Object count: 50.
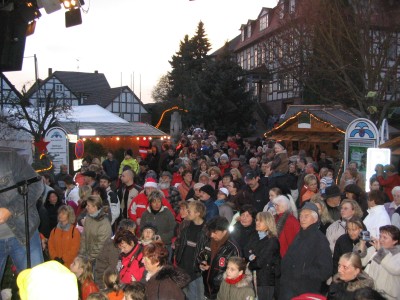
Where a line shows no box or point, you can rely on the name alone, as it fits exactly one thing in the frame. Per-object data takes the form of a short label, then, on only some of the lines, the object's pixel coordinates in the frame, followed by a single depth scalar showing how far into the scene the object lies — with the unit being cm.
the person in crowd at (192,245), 609
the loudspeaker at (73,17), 708
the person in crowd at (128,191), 895
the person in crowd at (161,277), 446
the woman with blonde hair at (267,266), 559
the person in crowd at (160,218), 717
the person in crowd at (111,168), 1448
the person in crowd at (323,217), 667
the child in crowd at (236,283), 507
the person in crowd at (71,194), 913
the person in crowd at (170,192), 890
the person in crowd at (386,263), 491
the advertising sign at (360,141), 1328
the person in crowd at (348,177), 1015
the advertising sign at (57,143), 1579
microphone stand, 302
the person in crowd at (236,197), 800
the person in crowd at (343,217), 621
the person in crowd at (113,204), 822
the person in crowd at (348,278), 442
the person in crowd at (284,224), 630
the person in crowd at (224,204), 768
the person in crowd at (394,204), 740
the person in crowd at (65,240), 693
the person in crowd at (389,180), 966
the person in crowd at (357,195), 763
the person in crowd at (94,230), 672
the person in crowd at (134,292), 402
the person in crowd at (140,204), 817
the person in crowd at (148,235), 598
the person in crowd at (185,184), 1018
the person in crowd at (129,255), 552
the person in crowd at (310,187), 832
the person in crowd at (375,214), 655
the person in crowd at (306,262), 532
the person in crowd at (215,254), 570
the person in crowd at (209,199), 757
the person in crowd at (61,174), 1239
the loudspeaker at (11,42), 504
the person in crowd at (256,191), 830
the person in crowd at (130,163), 1327
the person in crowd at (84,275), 529
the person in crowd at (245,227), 641
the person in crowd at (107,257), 622
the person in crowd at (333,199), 725
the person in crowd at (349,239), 570
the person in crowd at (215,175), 1074
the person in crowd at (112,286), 485
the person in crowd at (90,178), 978
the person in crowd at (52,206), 859
